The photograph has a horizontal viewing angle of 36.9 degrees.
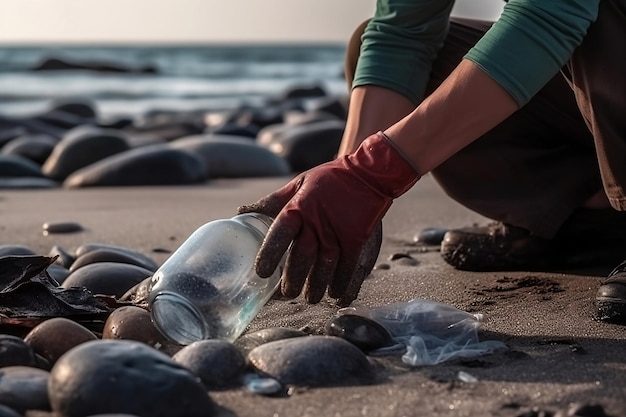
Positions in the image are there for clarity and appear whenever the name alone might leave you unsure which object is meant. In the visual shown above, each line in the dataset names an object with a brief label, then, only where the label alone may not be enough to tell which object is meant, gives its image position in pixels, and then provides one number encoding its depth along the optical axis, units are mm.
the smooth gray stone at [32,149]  7469
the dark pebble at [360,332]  2057
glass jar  2066
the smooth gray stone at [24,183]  5812
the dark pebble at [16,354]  1895
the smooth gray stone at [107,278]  2641
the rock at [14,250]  2911
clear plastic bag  2023
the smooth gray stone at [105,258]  2959
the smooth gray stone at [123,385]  1583
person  2068
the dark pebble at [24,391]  1682
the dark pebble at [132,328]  2051
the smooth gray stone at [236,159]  6406
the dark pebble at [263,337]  2057
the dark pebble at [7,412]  1572
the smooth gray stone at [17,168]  6246
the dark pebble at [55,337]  1973
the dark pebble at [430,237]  3482
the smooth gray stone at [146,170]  5758
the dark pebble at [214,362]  1835
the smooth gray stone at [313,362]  1828
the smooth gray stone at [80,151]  6645
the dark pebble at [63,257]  3145
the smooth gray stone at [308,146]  7184
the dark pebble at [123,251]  3085
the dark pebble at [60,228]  3887
